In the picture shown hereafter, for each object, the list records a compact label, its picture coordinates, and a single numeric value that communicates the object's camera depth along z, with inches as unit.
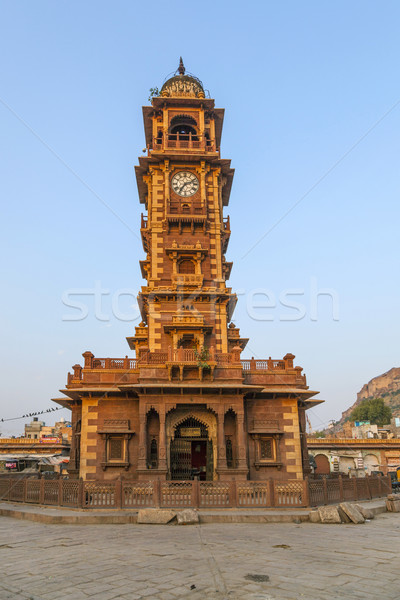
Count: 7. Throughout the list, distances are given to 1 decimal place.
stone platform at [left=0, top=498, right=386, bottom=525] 567.2
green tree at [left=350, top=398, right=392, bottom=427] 3503.9
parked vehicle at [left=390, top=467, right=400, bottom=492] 978.2
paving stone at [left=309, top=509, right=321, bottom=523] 554.3
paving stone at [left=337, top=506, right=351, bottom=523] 548.4
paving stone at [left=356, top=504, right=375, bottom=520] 566.9
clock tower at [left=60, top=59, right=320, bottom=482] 864.3
